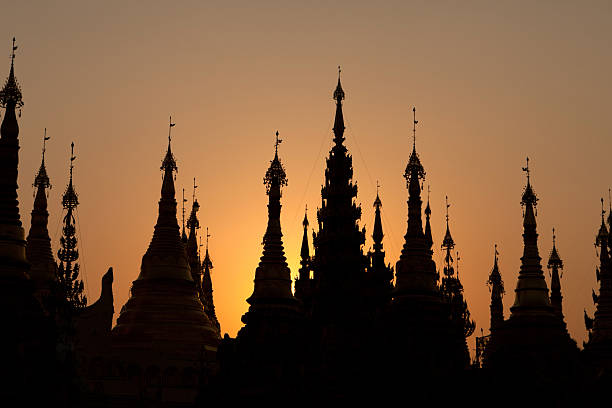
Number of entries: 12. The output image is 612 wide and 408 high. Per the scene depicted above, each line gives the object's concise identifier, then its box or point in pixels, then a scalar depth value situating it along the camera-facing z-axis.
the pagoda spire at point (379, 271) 66.94
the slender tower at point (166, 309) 61.81
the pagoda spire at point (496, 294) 72.56
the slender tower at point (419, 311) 50.09
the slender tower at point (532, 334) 48.91
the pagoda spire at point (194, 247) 75.62
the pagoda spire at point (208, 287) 76.44
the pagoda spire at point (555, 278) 67.75
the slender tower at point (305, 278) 65.44
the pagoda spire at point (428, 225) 66.26
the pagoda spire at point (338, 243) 63.25
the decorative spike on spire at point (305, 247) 80.81
